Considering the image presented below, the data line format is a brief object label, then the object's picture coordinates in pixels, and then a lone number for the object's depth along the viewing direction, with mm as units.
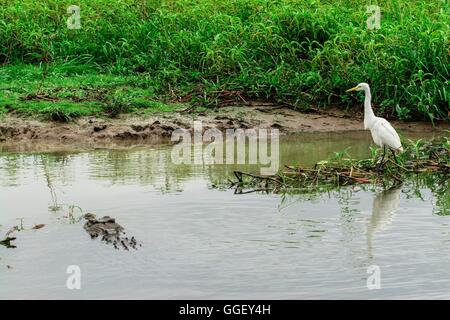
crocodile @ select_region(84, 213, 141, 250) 14398
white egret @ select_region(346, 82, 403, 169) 19187
